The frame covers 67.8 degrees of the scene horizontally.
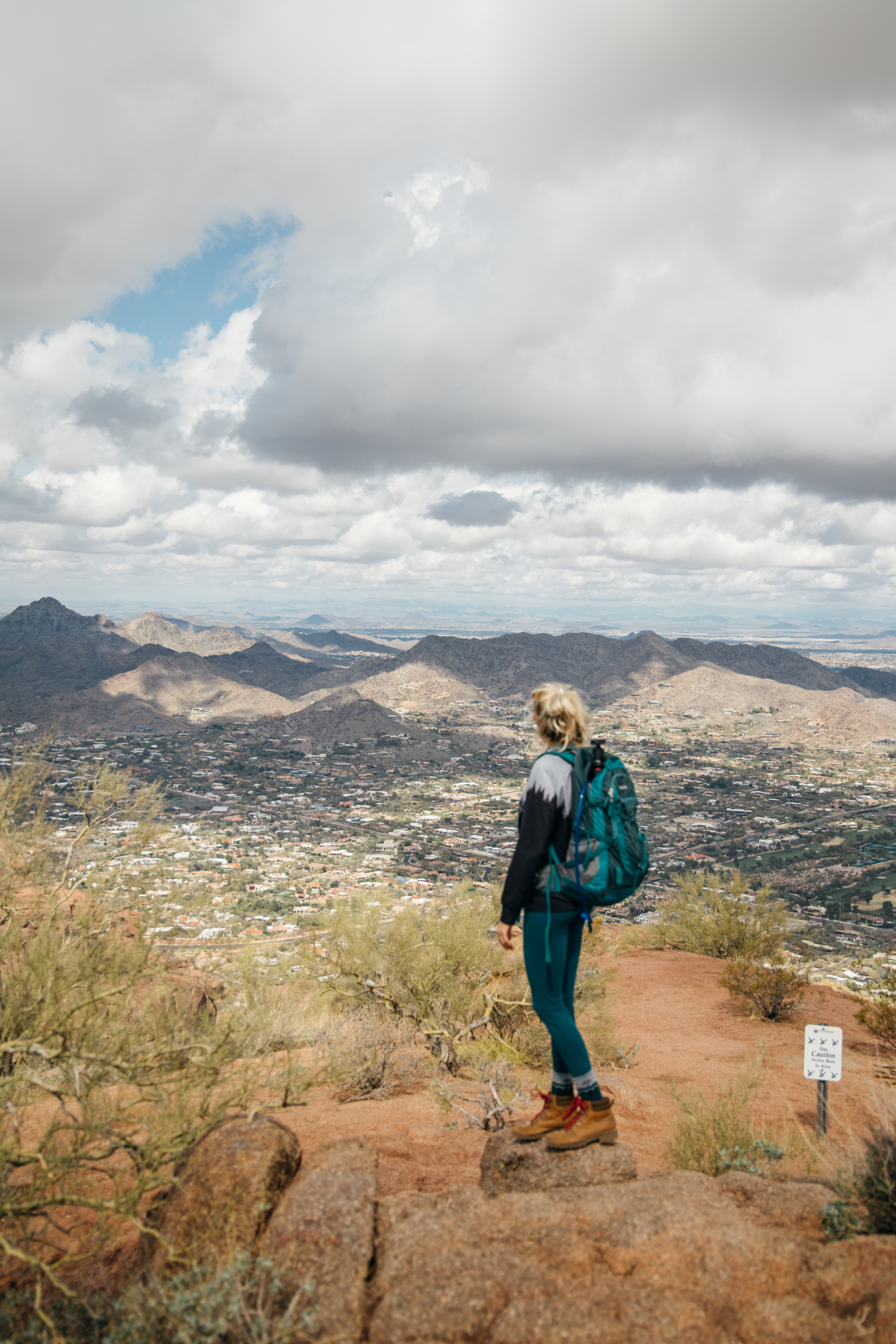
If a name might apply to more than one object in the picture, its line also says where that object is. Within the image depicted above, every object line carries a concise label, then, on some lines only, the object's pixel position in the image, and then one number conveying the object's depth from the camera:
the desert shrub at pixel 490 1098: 5.88
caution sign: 6.00
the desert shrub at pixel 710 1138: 5.05
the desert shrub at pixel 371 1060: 7.65
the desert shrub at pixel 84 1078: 3.93
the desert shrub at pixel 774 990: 12.22
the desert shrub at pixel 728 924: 16.88
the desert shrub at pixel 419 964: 10.41
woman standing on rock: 4.03
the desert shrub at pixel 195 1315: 2.86
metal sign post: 5.86
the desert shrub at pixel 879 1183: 3.51
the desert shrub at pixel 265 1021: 7.32
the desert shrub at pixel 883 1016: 10.04
